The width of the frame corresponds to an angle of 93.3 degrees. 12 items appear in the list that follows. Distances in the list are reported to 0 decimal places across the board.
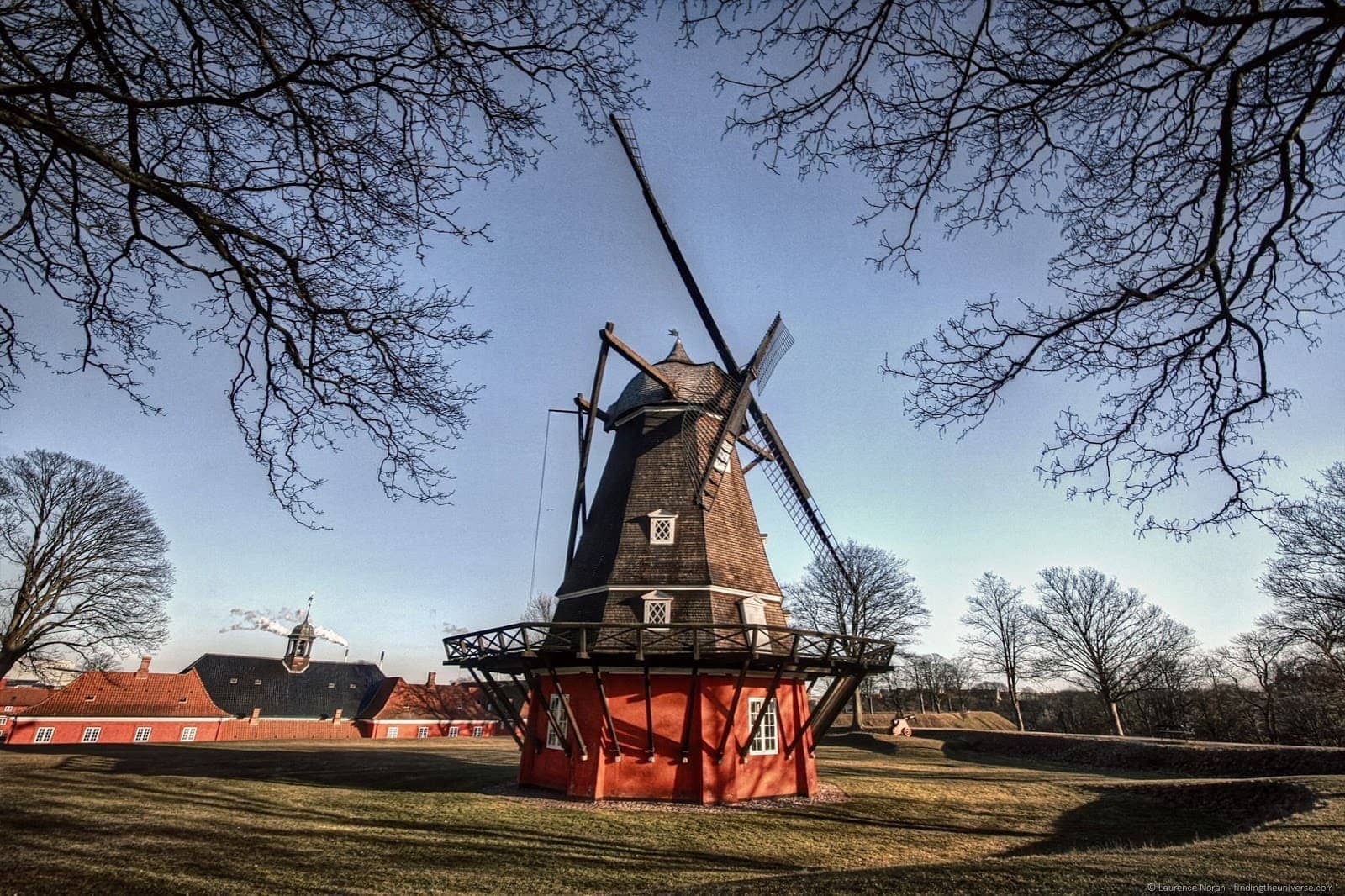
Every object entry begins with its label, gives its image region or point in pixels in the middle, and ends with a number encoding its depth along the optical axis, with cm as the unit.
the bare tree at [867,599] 3219
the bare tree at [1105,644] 3394
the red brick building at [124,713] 3572
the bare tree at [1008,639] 3900
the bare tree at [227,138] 374
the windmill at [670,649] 1259
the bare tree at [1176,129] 380
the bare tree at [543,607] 5142
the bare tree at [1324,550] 1944
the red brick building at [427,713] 4481
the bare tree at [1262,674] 2920
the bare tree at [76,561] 2211
